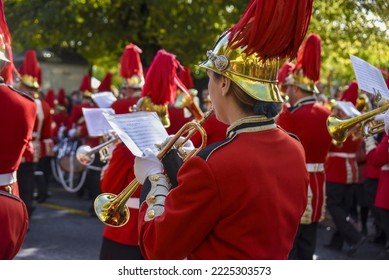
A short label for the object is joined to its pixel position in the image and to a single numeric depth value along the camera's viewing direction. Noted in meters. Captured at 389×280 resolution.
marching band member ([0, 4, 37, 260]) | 6.77
